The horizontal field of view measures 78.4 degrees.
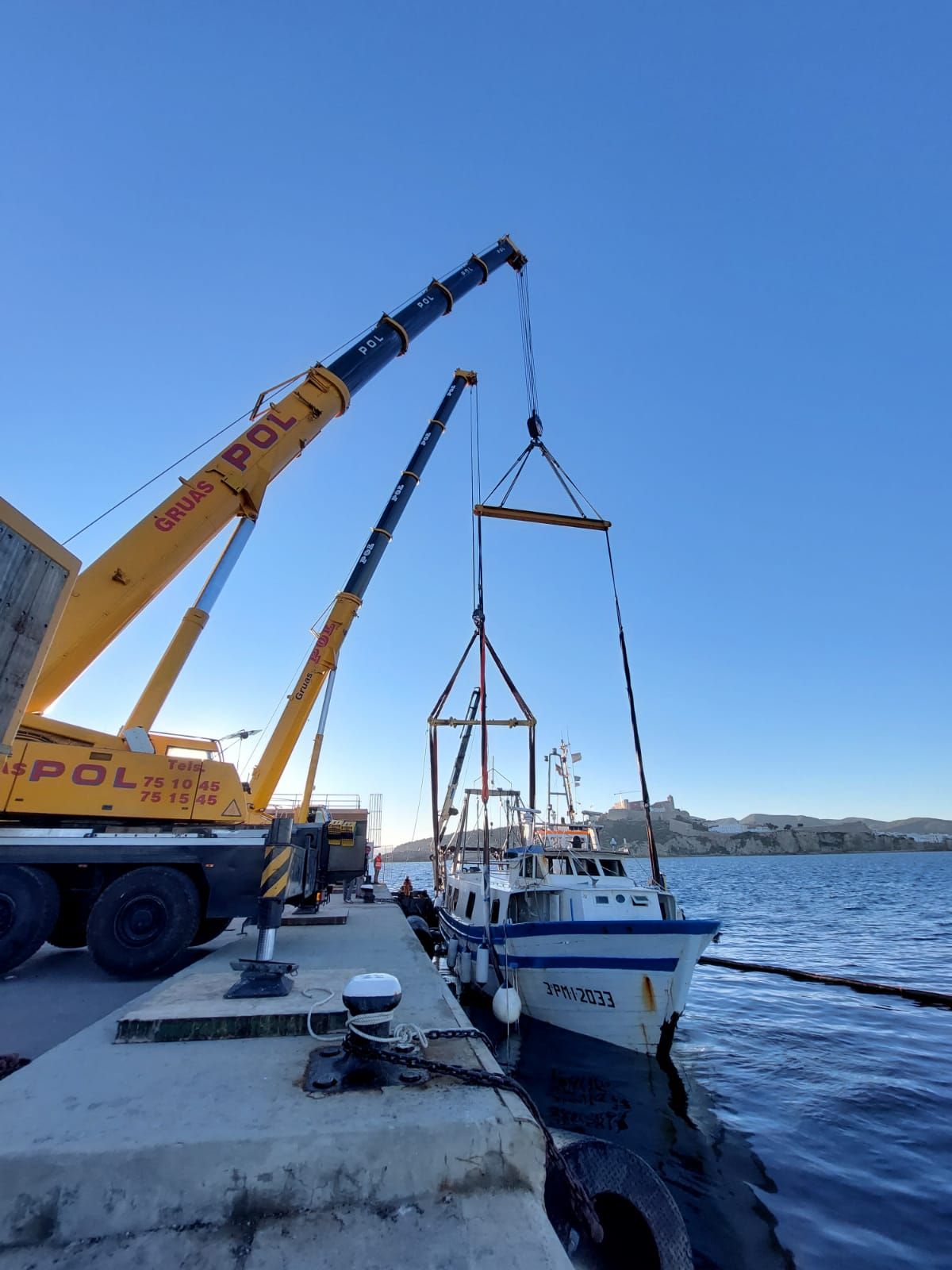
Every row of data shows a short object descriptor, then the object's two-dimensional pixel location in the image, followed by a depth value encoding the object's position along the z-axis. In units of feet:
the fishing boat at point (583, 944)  36.24
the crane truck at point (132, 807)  24.20
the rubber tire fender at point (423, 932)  55.06
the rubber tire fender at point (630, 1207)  11.88
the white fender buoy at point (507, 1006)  38.96
